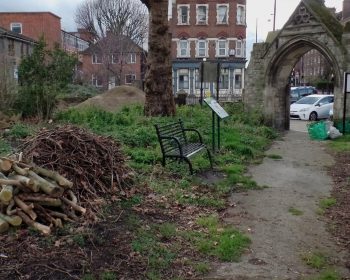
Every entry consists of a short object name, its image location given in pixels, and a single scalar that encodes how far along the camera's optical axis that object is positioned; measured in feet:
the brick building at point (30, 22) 183.21
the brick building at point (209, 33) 193.16
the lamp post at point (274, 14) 177.23
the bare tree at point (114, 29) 178.91
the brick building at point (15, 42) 128.24
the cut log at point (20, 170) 18.83
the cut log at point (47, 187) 18.35
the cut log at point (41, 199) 18.08
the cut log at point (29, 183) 17.97
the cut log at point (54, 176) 19.29
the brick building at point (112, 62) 178.40
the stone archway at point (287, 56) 65.82
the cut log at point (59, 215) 18.38
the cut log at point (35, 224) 17.22
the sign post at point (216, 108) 37.70
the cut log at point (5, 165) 19.10
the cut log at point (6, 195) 17.39
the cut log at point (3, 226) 17.07
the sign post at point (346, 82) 62.63
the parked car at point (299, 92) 143.33
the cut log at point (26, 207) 17.70
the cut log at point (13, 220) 17.28
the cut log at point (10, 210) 17.58
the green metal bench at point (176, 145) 29.97
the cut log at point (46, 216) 17.97
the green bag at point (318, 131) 62.76
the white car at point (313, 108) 103.91
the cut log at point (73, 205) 19.27
